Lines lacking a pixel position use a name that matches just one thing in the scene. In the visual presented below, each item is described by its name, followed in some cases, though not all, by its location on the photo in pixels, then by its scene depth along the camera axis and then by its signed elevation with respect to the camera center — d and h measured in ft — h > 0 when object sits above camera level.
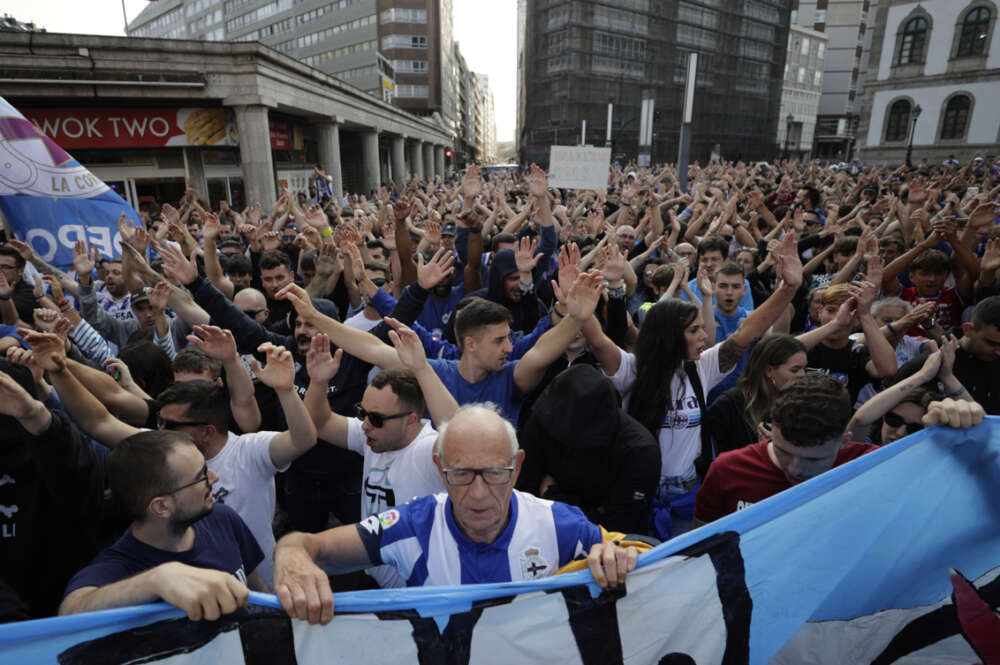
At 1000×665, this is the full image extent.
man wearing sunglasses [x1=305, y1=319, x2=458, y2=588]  8.19 -3.71
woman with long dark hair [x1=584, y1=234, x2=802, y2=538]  9.70 -3.82
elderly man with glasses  5.80 -3.83
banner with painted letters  4.80 -4.05
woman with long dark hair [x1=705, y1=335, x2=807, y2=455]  9.56 -3.79
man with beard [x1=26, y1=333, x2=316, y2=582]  8.16 -3.85
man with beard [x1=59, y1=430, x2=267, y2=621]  5.93 -3.84
